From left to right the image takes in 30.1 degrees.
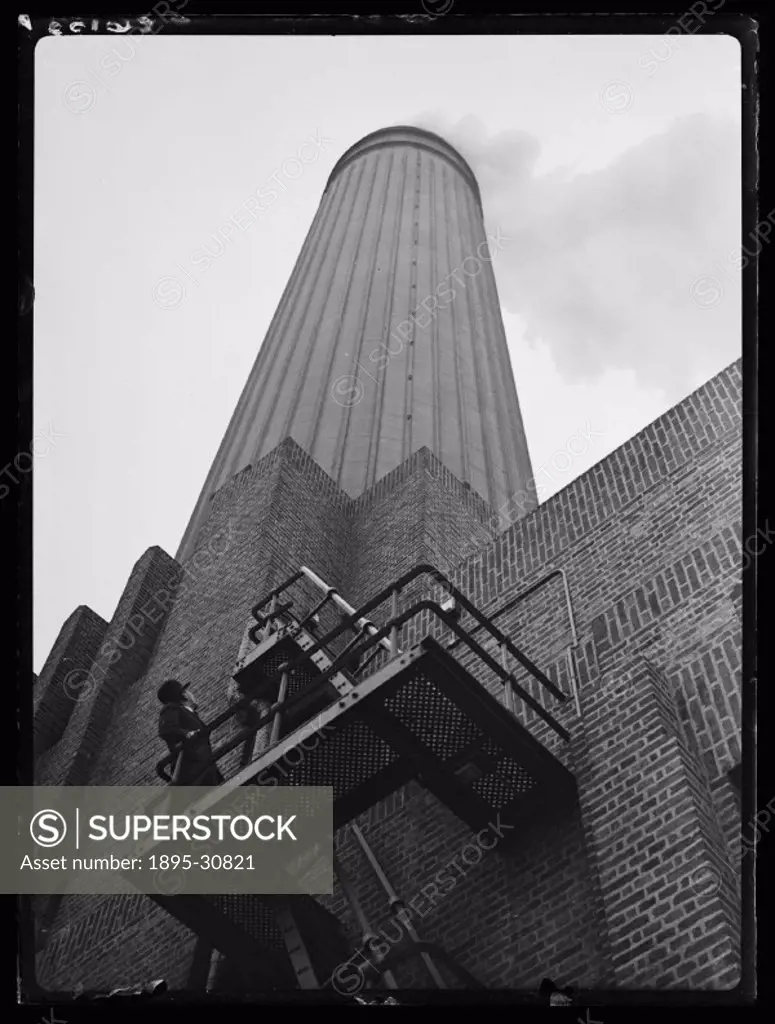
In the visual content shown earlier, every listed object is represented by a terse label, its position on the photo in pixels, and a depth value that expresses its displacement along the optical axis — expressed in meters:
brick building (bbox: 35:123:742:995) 8.95
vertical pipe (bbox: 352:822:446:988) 9.22
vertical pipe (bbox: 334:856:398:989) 9.36
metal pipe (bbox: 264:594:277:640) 12.38
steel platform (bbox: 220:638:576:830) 9.10
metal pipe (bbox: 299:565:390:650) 10.93
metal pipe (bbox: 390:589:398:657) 9.41
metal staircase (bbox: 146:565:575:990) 9.16
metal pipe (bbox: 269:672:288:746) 9.80
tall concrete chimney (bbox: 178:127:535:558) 23.09
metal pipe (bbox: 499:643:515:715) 10.39
